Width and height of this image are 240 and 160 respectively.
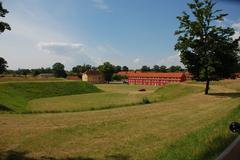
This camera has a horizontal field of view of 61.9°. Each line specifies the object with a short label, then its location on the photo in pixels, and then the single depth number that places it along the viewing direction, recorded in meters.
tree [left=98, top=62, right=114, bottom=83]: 96.91
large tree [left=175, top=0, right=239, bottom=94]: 20.59
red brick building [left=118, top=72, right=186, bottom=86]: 86.70
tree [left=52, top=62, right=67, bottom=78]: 107.71
